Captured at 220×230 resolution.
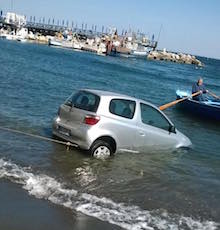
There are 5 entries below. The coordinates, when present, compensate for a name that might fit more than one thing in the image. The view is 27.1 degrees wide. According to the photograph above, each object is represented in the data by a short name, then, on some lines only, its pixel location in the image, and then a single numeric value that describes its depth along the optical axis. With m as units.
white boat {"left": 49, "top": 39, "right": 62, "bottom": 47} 127.44
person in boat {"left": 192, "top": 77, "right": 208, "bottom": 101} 22.00
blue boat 20.69
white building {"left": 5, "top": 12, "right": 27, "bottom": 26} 166.36
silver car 10.30
